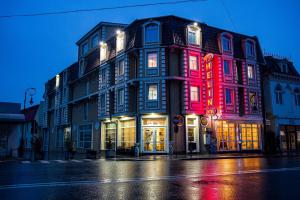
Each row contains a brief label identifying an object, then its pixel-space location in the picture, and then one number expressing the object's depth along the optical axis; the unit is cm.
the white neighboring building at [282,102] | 3531
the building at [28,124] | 5971
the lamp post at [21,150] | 2808
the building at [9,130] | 2277
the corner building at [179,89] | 2805
